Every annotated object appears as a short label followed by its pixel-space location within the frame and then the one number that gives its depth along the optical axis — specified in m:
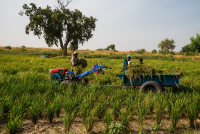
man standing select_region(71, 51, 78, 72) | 6.36
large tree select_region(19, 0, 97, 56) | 28.64
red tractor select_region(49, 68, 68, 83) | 6.02
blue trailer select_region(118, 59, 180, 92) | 4.59
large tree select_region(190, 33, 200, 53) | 51.56
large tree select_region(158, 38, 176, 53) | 74.69
